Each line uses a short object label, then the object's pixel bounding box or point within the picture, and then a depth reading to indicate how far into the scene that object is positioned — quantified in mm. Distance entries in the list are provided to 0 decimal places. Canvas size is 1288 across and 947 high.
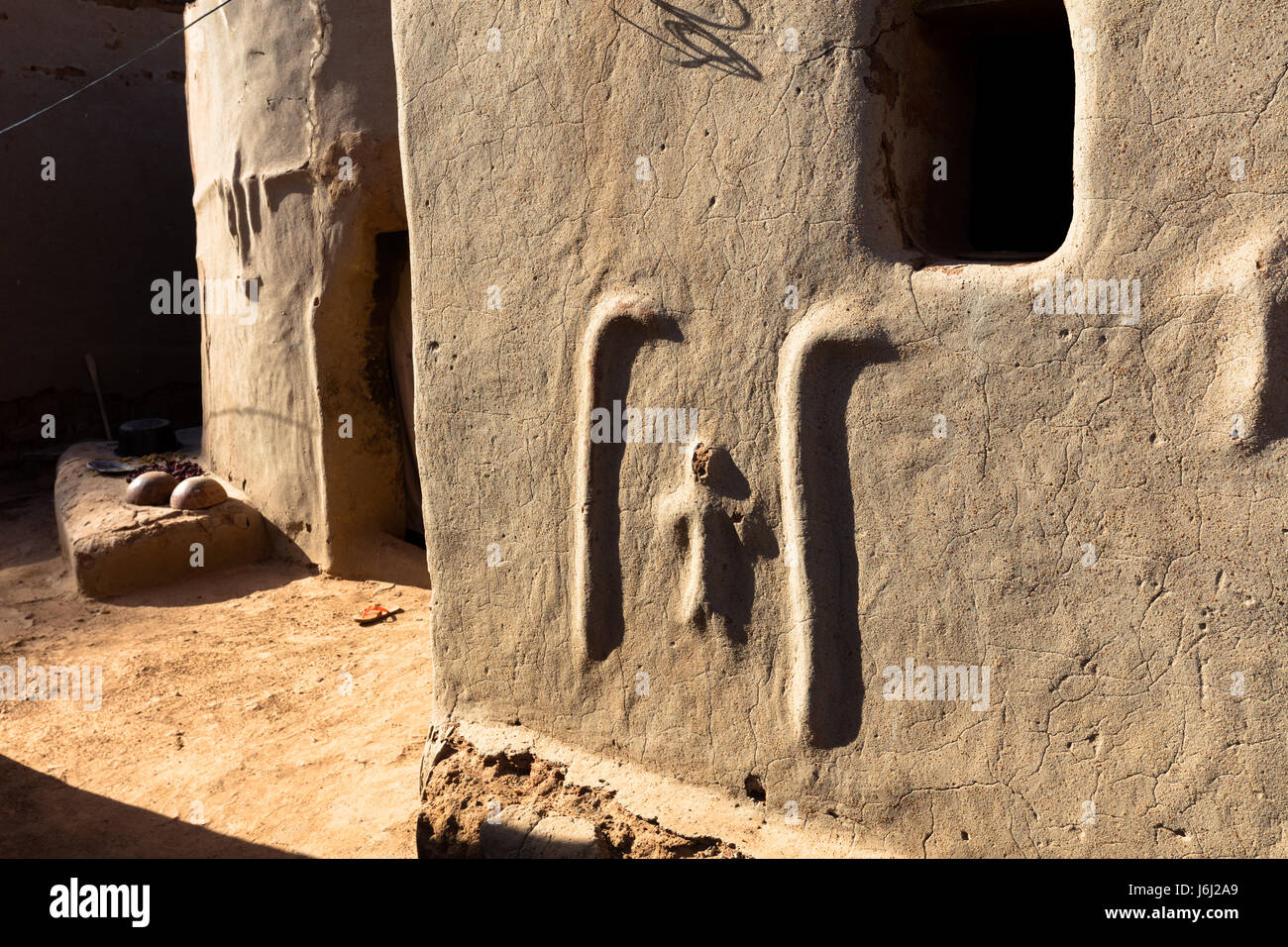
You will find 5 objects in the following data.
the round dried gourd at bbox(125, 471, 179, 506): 6680
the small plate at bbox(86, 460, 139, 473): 7363
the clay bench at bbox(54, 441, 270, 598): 6195
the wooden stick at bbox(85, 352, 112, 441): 9023
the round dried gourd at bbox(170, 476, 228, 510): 6547
